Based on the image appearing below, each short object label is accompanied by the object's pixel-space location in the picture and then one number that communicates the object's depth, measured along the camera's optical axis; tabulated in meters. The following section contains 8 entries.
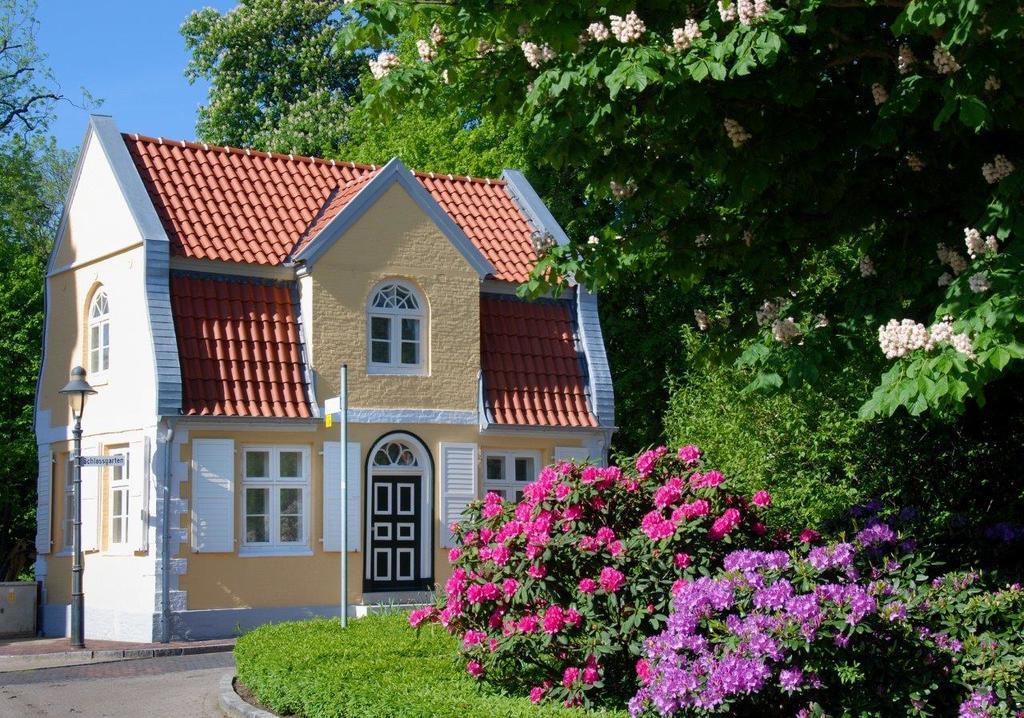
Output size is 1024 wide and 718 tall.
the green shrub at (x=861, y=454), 12.83
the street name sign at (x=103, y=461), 20.36
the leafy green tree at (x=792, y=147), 9.27
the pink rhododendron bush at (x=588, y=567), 10.62
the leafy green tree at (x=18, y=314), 30.80
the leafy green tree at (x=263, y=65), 42.84
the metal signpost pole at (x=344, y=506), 15.12
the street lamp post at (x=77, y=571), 20.45
